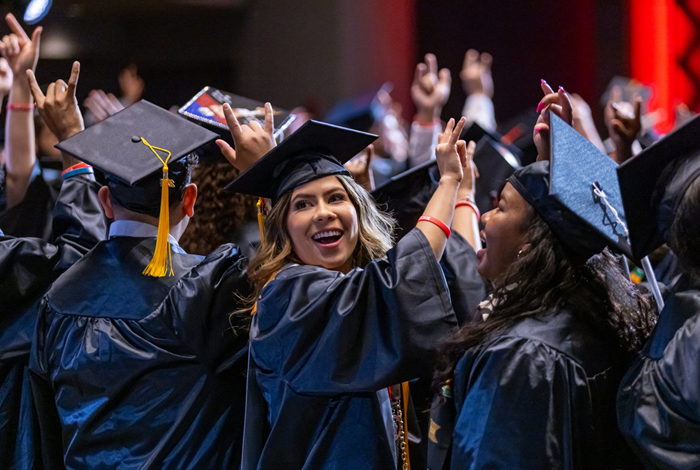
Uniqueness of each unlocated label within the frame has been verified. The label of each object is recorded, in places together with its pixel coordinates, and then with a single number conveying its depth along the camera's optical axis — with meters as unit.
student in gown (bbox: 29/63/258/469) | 4.86
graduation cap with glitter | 4.61
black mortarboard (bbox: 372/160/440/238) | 5.37
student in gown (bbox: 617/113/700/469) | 4.46
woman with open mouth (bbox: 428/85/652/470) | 4.54
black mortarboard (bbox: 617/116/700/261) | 4.53
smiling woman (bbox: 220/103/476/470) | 4.64
